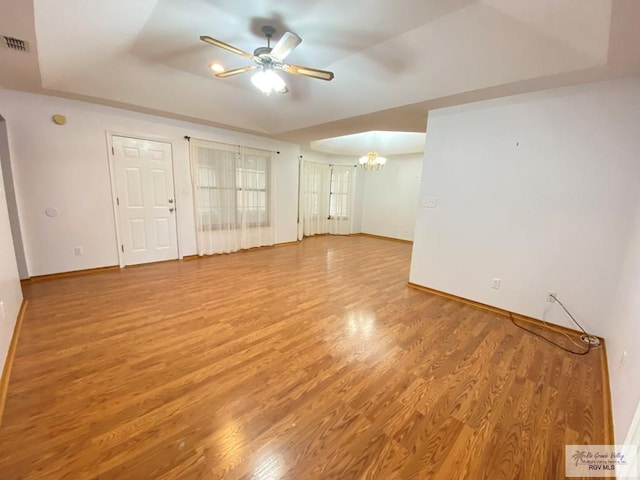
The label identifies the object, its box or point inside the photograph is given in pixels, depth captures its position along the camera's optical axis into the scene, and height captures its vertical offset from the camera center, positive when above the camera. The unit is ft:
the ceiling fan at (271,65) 6.65 +3.57
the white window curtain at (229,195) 15.84 -0.50
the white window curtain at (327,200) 24.59 -0.74
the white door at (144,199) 13.21 -0.82
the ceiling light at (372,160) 20.07 +2.68
